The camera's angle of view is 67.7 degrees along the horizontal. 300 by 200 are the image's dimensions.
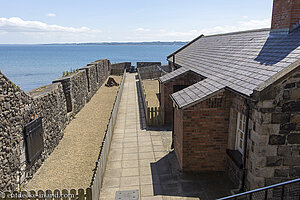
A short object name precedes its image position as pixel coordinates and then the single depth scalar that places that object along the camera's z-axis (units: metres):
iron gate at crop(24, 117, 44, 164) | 8.17
